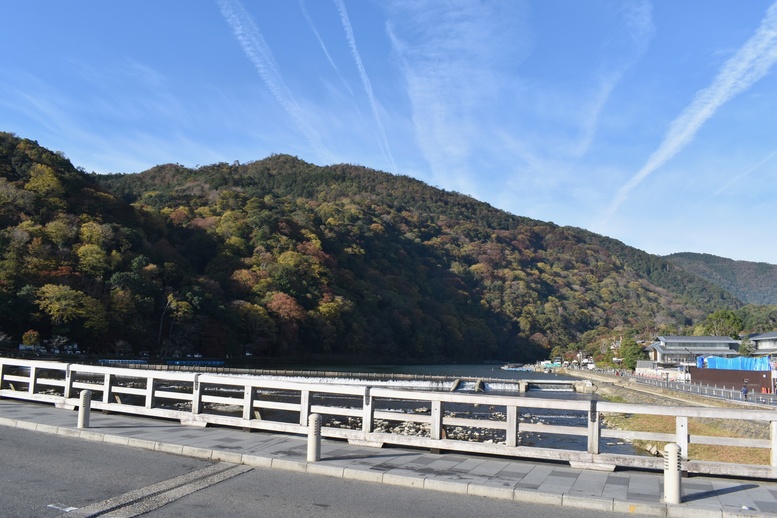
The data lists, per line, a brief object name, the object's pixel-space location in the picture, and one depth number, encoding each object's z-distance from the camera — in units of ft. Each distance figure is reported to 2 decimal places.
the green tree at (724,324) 326.40
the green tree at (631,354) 287.07
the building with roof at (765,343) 268.31
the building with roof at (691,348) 281.33
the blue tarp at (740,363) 165.66
